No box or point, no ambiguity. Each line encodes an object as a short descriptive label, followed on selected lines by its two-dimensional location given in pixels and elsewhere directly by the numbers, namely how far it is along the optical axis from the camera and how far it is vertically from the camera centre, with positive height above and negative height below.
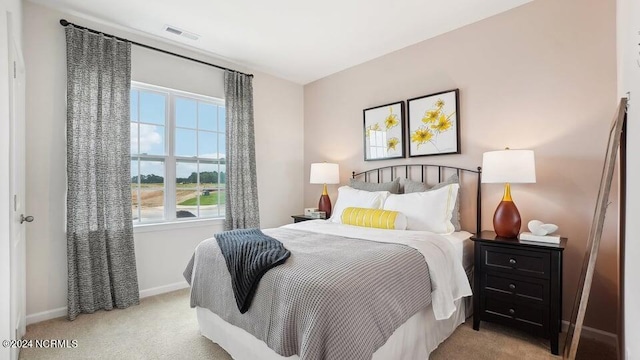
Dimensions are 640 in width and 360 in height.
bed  1.35 -0.64
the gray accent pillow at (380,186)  3.24 -0.07
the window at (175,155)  3.18 +0.31
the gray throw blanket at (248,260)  1.67 -0.47
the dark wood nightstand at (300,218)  3.92 -0.50
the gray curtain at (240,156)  3.69 +0.32
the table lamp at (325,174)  3.82 +0.08
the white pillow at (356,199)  3.04 -0.20
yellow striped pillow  2.62 -0.35
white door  1.82 -0.04
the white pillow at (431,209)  2.60 -0.27
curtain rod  2.65 +1.42
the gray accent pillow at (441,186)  2.78 -0.08
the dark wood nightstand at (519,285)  2.04 -0.78
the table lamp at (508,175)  2.23 +0.03
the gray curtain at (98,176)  2.63 +0.06
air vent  3.00 +1.55
